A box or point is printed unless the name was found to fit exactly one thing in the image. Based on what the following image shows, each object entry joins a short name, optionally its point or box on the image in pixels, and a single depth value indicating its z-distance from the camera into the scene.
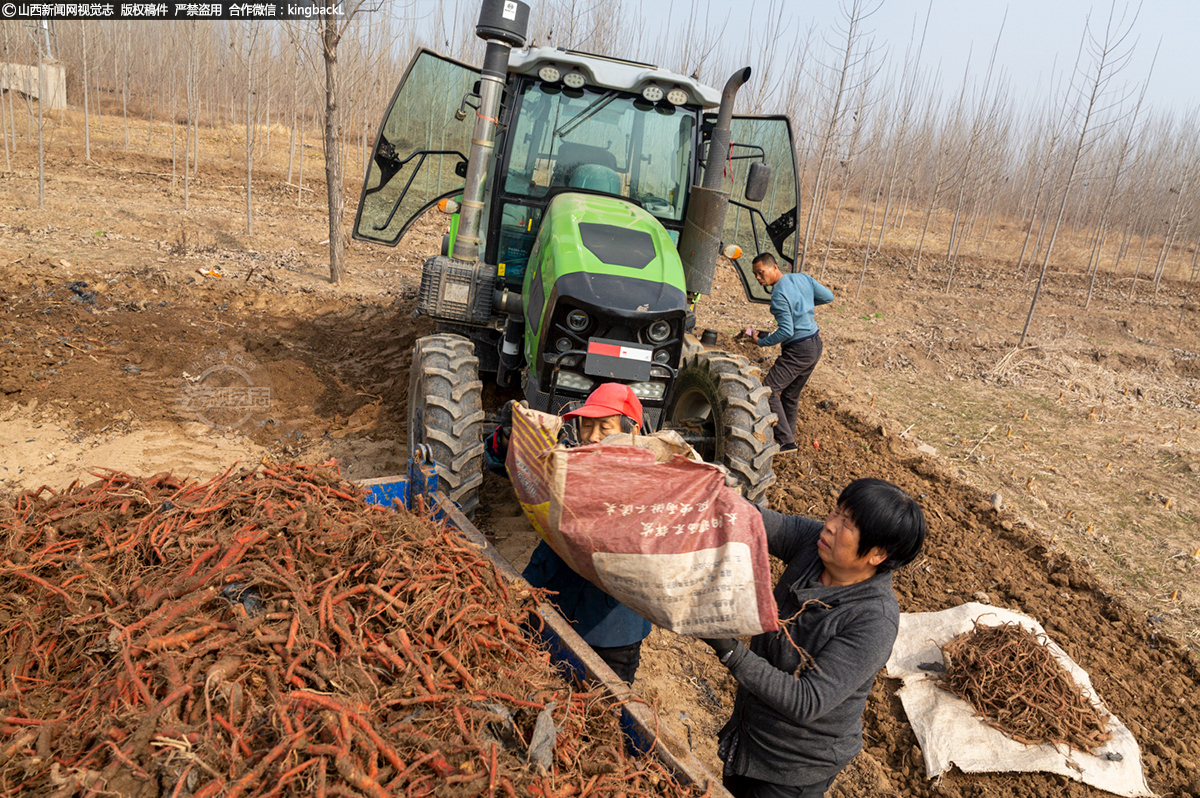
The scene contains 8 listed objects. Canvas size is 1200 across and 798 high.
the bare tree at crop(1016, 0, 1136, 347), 11.23
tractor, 3.72
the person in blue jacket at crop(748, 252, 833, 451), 5.80
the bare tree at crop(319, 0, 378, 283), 8.70
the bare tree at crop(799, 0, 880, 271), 11.41
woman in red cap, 2.52
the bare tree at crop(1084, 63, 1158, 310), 15.43
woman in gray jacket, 1.89
